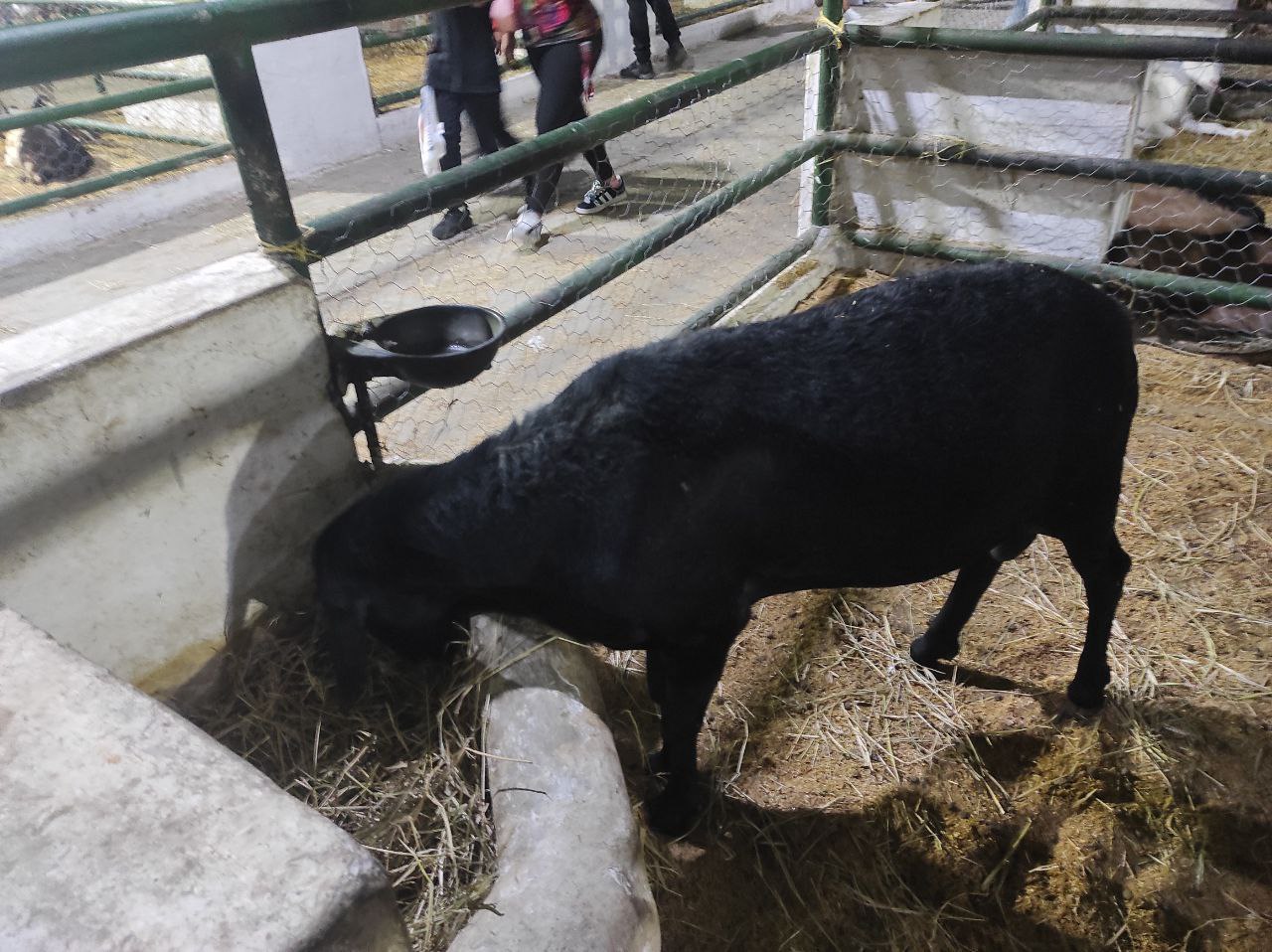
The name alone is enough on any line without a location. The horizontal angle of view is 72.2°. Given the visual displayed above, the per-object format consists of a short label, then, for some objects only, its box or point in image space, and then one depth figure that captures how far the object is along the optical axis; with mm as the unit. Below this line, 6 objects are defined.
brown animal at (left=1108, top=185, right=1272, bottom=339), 3955
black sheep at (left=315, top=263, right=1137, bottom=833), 1702
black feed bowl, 1861
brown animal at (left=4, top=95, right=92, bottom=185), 6969
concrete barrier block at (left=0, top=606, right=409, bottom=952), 844
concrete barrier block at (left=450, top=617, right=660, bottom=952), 1291
